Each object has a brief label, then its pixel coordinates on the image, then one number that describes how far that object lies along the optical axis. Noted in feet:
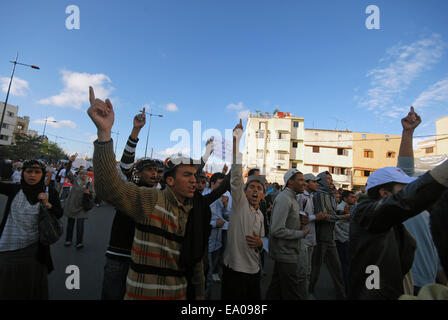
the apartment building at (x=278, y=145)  121.70
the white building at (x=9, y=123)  172.47
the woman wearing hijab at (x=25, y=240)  7.80
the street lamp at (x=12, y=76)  64.75
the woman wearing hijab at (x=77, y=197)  12.73
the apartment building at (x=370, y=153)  110.73
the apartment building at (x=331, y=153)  114.93
